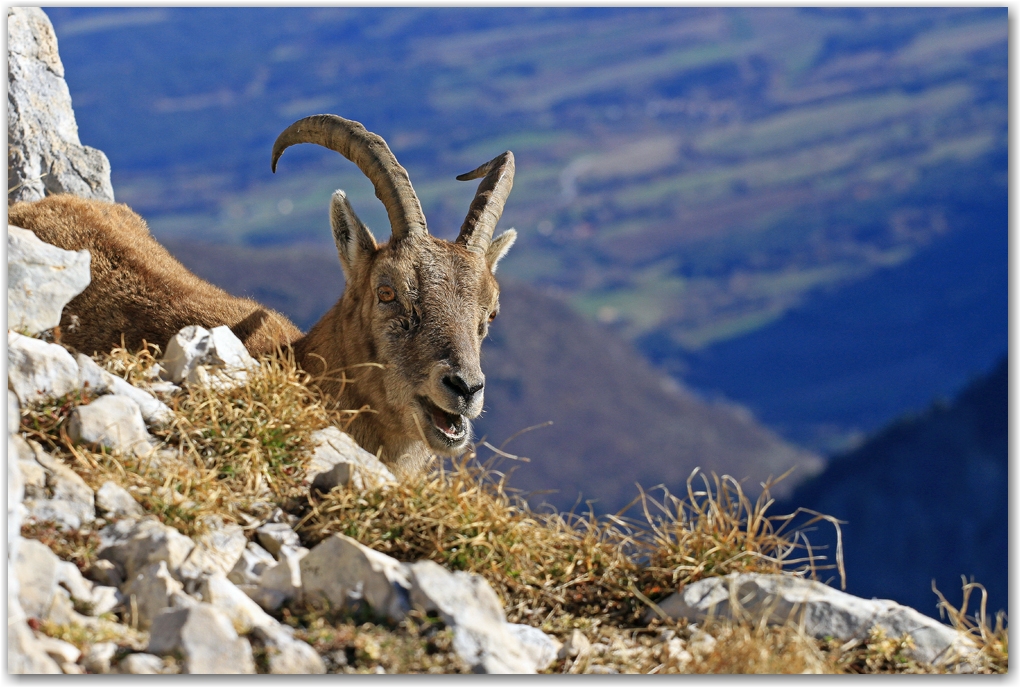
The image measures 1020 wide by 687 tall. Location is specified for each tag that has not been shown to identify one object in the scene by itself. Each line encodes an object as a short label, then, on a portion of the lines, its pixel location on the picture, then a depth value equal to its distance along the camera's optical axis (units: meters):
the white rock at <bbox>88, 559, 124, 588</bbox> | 14.61
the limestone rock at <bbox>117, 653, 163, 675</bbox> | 12.83
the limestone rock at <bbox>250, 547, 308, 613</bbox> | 14.95
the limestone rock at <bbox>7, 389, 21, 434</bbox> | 15.80
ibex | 22.56
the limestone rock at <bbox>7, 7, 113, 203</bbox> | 29.91
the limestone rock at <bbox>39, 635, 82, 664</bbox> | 12.93
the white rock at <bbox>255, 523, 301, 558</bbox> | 16.61
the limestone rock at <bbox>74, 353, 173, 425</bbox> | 17.55
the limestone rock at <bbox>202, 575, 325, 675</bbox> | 13.48
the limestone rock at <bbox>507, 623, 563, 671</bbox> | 15.31
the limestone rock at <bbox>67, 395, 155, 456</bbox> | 16.73
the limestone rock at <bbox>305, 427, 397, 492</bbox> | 17.75
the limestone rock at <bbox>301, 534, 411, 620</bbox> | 14.60
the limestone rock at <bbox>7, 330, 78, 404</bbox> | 16.87
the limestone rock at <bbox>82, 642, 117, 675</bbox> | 12.94
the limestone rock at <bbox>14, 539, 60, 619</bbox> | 13.43
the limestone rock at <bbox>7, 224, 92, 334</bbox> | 18.97
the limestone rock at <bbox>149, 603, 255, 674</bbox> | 13.04
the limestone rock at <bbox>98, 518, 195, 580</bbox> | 14.80
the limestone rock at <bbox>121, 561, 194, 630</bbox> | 14.00
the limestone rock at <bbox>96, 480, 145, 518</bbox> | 15.72
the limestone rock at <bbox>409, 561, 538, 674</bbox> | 14.20
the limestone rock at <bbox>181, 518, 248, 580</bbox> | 15.16
